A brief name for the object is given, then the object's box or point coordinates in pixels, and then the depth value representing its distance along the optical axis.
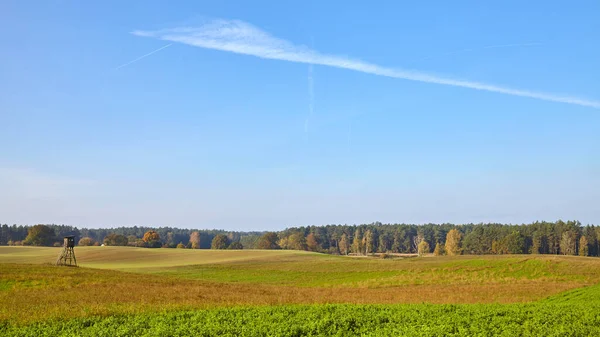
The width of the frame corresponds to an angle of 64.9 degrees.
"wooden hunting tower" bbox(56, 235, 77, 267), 74.75
